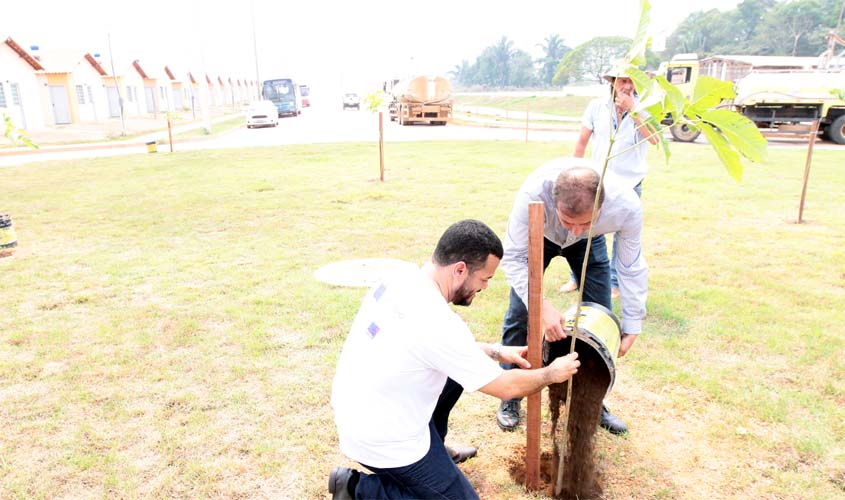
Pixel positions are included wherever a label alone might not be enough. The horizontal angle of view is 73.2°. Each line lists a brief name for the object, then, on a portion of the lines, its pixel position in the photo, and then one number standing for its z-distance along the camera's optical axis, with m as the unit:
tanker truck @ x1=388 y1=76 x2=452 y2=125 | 27.73
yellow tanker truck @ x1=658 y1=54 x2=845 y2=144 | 17.52
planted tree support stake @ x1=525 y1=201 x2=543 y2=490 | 2.31
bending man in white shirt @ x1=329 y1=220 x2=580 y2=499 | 1.96
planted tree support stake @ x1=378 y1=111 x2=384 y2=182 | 10.77
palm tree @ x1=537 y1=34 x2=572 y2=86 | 105.19
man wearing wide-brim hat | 4.13
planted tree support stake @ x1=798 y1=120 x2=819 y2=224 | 6.99
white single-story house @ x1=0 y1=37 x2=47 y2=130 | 24.94
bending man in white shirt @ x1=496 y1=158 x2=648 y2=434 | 2.46
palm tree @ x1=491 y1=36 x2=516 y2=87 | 114.62
